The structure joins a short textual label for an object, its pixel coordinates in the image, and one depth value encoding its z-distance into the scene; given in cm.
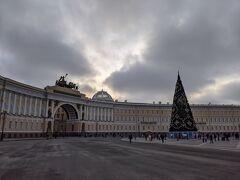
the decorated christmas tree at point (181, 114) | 4503
